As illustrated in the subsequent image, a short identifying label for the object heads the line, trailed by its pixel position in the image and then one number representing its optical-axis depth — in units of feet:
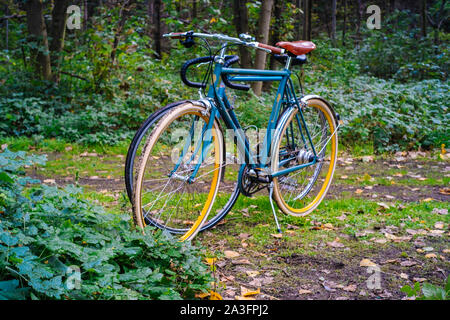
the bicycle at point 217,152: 9.53
